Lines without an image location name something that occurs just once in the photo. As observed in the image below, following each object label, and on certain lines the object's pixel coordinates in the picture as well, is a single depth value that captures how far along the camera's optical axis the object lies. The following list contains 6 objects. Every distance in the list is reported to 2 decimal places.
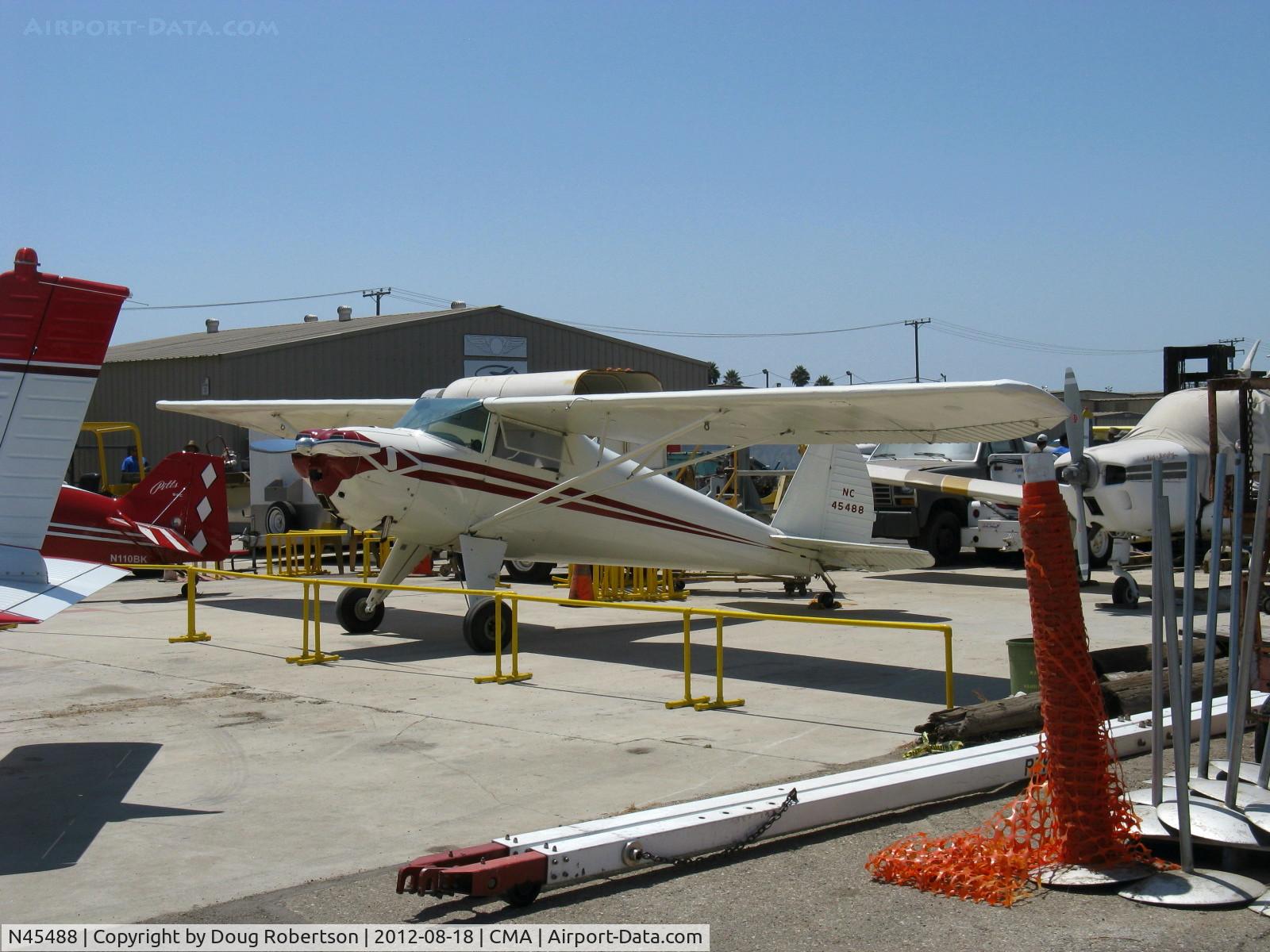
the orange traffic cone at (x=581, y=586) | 15.91
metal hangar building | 31.45
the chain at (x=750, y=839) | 4.93
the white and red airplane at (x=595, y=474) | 10.94
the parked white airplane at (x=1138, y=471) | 13.72
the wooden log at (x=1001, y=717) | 6.99
